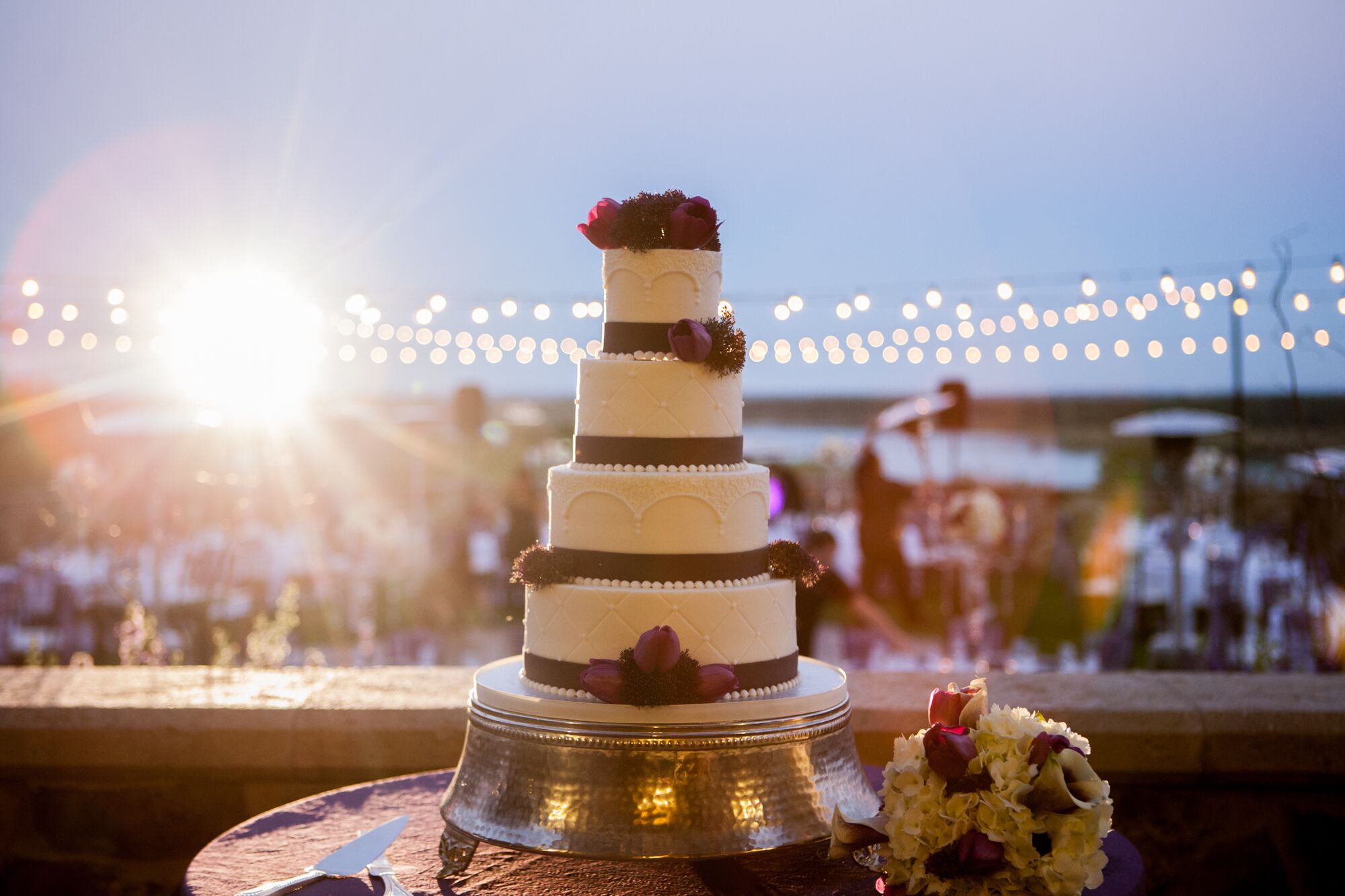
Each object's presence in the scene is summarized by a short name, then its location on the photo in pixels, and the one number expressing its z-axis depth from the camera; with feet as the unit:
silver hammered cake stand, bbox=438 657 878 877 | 8.68
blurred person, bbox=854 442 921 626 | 36.45
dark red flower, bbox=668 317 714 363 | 9.95
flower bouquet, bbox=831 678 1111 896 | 7.65
